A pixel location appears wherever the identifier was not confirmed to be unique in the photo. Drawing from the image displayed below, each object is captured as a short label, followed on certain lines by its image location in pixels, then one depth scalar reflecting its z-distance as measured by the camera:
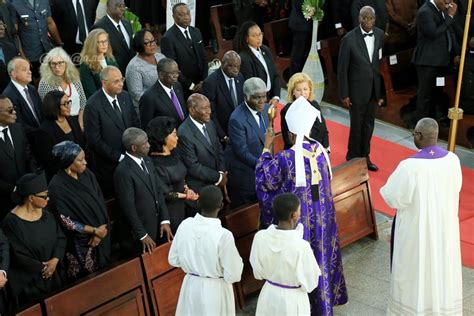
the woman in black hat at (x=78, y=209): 10.58
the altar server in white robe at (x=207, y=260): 9.33
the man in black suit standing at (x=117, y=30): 14.85
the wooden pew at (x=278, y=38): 19.73
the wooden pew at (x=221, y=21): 19.83
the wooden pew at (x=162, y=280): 10.97
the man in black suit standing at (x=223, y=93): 13.70
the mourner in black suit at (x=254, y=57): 14.49
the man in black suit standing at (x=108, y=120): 12.29
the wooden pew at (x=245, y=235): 11.90
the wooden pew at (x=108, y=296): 10.00
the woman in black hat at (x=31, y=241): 10.07
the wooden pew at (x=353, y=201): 13.18
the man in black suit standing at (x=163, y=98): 12.96
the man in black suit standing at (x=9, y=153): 11.55
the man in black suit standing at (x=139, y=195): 10.85
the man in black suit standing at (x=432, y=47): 16.37
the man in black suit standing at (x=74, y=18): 16.85
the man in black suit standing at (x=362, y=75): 15.51
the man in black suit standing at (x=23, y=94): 12.68
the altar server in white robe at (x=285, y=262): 9.18
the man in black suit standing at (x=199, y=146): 11.94
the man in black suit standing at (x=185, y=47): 15.11
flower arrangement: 17.95
